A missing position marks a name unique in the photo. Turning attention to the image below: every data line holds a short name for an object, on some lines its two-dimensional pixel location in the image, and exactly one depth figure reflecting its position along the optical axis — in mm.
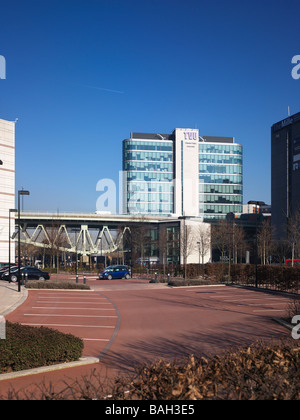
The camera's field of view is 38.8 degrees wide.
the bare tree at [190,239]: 66206
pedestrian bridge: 87562
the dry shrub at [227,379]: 5555
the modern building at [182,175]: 120500
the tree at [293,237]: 54156
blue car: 46572
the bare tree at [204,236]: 67838
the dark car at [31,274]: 38250
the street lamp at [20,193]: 27703
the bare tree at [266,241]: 60962
